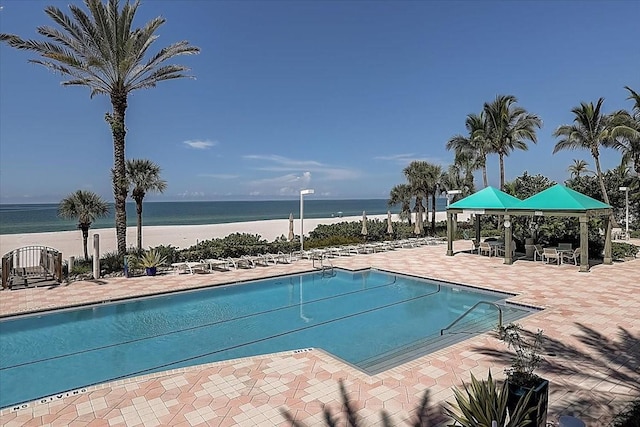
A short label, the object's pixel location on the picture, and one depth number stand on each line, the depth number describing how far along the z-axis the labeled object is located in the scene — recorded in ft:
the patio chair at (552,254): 48.43
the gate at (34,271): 38.19
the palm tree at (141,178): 54.08
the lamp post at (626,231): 70.38
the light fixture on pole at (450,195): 69.28
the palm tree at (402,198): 83.42
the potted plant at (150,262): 44.32
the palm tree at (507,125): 77.87
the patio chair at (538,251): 51.49
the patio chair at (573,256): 47.91
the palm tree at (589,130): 79.82
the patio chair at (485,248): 56.13
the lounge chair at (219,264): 48.88
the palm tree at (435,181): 77.87
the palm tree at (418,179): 77.87
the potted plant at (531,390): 12.08
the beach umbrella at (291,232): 61.65
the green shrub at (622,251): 51.91
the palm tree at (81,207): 49.26
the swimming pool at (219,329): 22.25
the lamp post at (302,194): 59.98
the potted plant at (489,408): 11.12
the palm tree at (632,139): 67.05
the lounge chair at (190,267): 46.73
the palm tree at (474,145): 82.07
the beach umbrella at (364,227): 68.13
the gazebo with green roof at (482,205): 51.80
